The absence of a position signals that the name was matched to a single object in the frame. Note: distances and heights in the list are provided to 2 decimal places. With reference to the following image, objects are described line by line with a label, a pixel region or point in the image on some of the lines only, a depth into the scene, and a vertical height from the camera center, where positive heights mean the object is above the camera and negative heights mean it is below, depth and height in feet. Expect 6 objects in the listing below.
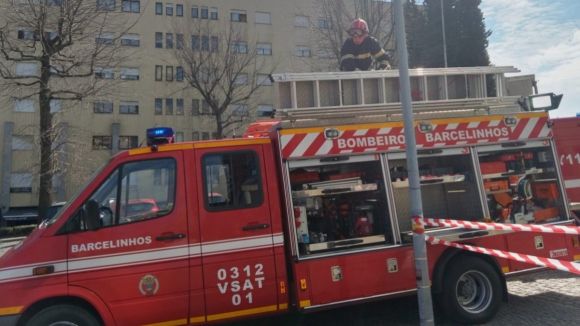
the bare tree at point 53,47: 55.98 +24.32
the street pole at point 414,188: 15.76 +0.64
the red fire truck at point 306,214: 15.75 +0.11
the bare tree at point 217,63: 81.25 +28.53
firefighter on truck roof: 24.53 +8.47
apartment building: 101.78 +31.27
